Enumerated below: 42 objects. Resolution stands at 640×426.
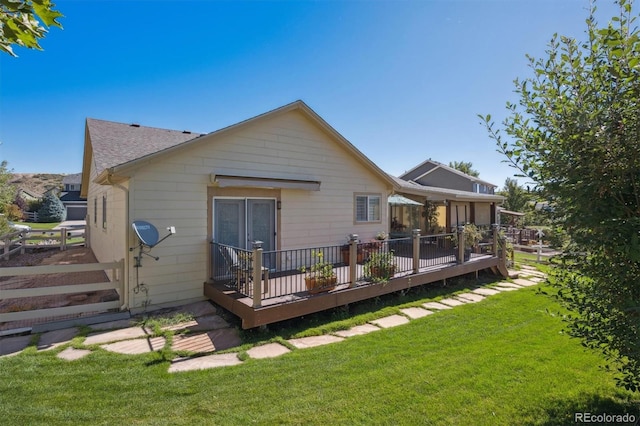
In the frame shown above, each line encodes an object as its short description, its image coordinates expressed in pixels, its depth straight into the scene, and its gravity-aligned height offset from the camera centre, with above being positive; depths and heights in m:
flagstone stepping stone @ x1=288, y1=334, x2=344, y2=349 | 5.21 -2.31
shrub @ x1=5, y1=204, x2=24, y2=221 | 28.40 +0.30
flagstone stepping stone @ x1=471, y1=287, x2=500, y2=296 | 8.75 -2.28
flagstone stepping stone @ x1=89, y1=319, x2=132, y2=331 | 5.64 -2.17
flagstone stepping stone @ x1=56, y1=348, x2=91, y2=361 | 4.49 -2.20
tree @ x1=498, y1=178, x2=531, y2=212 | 31.45 +2.65
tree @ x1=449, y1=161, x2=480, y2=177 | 53.92 +9.65
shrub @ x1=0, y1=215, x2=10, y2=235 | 13.57 -0.52
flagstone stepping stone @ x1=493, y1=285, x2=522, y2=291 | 9.31 -2.29
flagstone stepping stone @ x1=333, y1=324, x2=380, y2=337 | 5.73 -2.31
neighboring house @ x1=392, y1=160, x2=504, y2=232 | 14.31 +1.04
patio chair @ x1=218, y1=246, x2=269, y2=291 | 5.98 -1.09
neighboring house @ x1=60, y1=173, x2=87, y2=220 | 45.77 +2.83
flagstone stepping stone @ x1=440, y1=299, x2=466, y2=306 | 7.71 -2.30
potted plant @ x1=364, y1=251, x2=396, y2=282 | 7.47 -1.31
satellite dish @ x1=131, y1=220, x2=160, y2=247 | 6.14 -0.35
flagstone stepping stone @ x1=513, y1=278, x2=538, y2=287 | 10.02 -2.29
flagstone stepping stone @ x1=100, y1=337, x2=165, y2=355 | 4.78 -2.23
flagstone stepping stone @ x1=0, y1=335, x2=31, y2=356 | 4.63 -2.18
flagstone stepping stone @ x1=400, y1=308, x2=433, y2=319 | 6.76 -2.30
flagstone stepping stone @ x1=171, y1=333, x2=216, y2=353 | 4.93 -2.26
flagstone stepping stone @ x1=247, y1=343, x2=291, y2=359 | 4.79 -2.30
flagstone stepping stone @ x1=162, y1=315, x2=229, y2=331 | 5.73 -2.21
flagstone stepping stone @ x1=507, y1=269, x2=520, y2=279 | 10.83 -2.14
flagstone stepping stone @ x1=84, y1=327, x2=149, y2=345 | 5.10 -2.20
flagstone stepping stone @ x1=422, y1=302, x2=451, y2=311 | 7.34 -2.30
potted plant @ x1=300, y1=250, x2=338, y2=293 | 6.40 -1.38
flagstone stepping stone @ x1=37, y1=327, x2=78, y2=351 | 4.86 -2.18
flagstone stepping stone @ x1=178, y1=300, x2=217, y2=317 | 6.48 -2.14
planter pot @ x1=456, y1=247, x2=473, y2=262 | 9.97 -1.26
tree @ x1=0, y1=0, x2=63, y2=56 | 1.72 +1.19
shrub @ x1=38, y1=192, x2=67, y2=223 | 37.93 +0.72
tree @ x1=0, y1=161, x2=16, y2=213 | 14.75 +1.47
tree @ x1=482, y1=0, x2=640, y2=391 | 2.38 +0.53
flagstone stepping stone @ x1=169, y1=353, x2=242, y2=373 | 4.34 -2.28
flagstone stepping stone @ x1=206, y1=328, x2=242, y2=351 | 5.13 -2.27
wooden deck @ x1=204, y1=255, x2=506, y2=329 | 5.52 -1.76
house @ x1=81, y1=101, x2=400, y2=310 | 6.63 +0.69
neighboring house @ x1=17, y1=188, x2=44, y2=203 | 42.20 +2.91
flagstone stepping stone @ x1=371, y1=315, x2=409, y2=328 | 6.18 -2.30
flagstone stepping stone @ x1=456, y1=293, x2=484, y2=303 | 8.09 -2.29
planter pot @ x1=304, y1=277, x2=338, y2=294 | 6.38 -1.50
